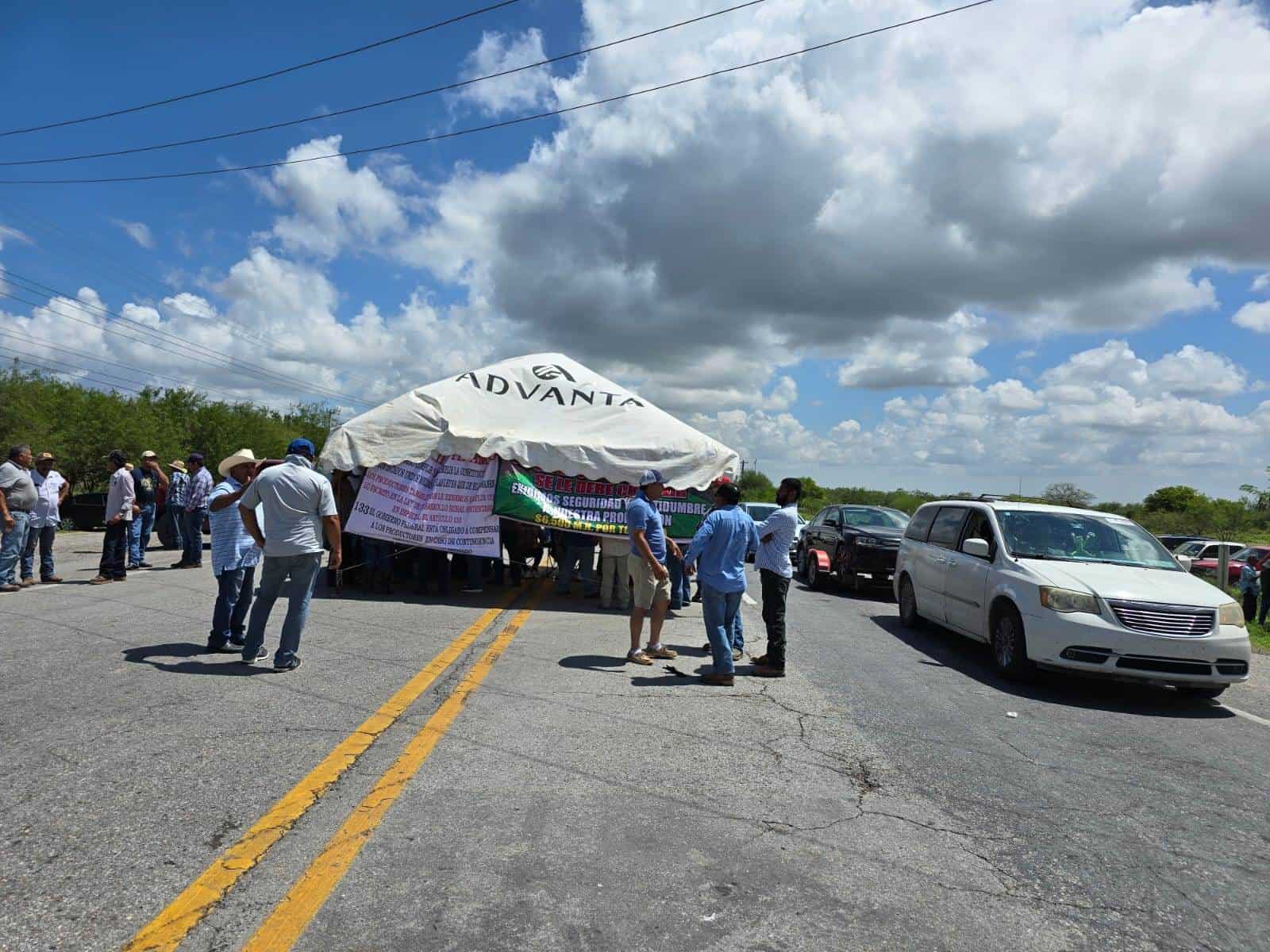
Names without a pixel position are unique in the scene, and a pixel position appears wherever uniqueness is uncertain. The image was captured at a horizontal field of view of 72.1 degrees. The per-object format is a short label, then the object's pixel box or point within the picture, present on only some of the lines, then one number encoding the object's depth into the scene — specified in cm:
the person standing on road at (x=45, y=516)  1166
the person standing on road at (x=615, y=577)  1223
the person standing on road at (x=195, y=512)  1438
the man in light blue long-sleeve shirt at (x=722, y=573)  737
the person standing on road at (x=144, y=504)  1401
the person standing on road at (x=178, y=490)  1531
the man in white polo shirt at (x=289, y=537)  697
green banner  1257
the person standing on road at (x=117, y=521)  1215
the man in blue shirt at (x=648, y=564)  797
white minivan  750
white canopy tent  1245
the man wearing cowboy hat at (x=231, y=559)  745
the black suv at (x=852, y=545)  1583
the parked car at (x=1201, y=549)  2445
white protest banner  1248
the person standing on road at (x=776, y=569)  786
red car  2264
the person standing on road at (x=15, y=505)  1095
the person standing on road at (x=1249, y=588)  1542
